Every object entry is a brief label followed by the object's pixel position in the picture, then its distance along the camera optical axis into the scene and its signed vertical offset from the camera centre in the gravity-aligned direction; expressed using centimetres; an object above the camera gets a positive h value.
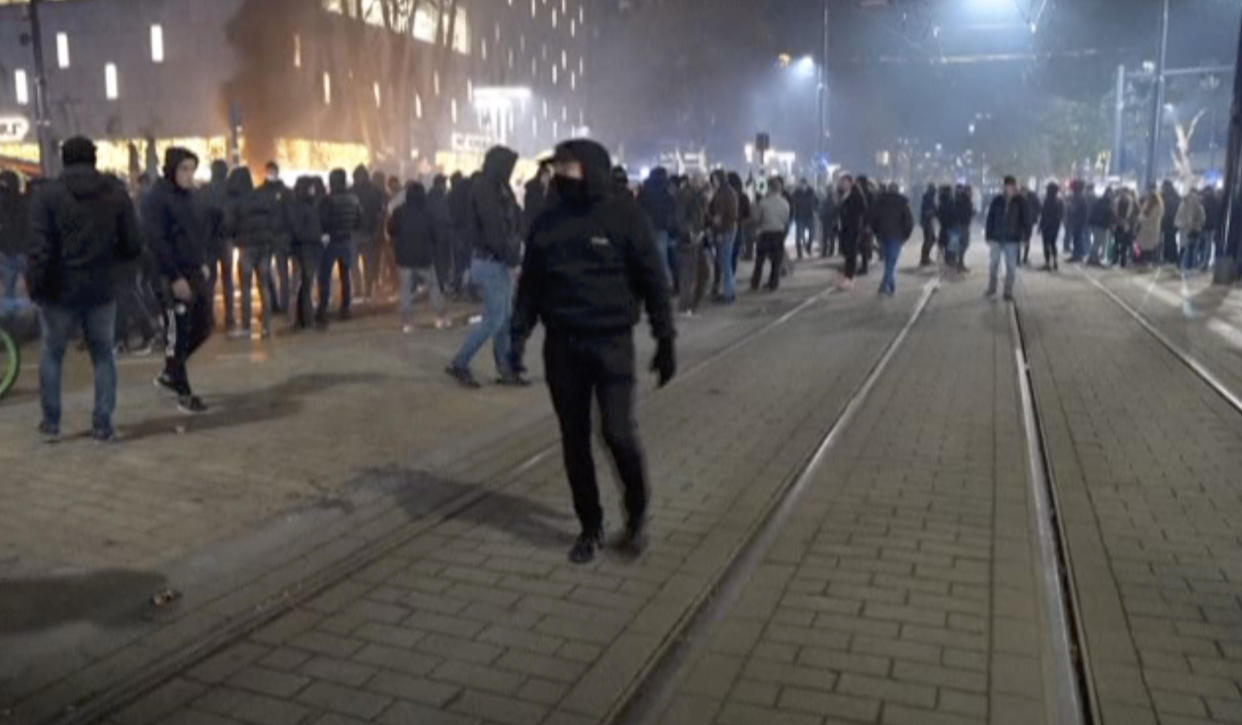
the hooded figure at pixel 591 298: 534 -53
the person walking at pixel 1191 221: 2239 -72
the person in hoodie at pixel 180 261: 848 -56
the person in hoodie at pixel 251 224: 1303 -43
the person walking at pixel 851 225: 2025 -71
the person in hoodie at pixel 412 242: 1338 -66
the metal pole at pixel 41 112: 2675 +187
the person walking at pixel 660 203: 1584 -25
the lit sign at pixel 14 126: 3023 +160
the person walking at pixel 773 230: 1856 -75
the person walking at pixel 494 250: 962 -55
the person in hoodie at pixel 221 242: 1313 -65
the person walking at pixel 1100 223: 2503 -85
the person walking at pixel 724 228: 1725 -64
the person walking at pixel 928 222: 2573 -84
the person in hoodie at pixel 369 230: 1647 -63
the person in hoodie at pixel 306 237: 1345 -60
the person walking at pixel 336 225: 1387 -47
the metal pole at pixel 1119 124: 3716 +204
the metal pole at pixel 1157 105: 2805 +206
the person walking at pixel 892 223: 1873 -63
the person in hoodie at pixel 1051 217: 2403 -69
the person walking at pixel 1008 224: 1716 -59
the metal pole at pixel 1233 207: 2050 -43
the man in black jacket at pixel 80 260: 739 -48
